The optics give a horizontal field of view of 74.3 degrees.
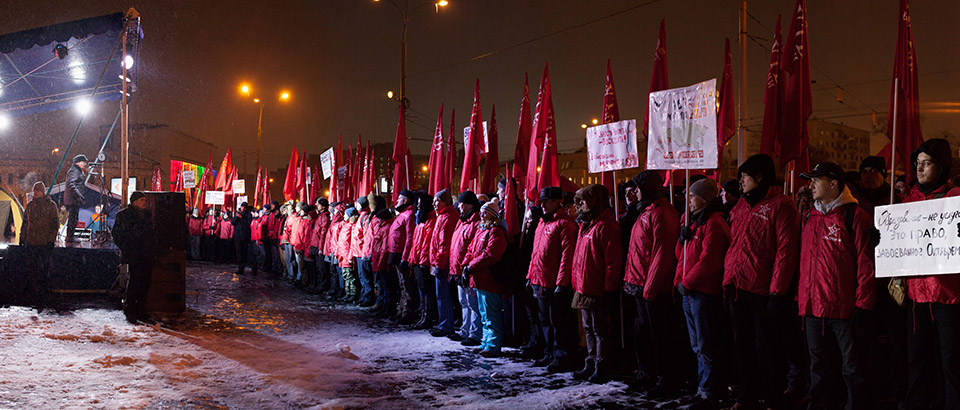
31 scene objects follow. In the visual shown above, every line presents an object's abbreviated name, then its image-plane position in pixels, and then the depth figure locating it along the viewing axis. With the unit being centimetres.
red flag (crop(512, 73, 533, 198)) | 1059
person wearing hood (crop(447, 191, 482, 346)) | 909
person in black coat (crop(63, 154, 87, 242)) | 1339
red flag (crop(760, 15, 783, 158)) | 743
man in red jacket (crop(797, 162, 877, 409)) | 475
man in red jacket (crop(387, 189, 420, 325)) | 1097
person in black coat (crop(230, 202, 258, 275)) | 1949
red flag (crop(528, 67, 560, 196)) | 952
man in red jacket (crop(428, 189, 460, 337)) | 979
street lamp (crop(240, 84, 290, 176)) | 2804
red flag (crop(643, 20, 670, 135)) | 932
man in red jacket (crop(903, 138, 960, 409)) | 432
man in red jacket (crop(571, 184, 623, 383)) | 687
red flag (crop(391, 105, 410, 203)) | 1623
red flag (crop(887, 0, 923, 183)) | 642
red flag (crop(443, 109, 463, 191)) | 1374
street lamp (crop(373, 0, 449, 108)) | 1919
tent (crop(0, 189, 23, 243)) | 1480
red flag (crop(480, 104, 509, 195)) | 1150
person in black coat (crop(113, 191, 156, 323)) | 1026
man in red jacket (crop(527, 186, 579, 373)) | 745
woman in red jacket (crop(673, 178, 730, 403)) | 577
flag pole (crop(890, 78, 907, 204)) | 468
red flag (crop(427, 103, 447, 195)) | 1395
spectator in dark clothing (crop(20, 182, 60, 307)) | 1152
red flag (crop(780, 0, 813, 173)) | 726
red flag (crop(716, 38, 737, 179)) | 1025
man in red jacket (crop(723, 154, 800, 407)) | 524
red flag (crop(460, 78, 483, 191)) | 1223
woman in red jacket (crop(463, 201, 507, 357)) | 845
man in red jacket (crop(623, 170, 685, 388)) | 630
